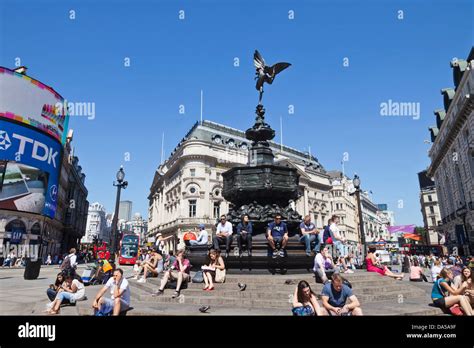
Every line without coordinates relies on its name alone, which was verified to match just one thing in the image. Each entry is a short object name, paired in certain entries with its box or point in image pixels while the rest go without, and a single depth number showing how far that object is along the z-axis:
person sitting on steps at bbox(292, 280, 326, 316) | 5.25
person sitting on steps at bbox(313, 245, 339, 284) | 8.07
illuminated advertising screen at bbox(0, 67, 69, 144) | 38.81
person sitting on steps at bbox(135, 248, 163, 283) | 10.37
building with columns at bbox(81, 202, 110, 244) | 149.62
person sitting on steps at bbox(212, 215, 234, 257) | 10.02
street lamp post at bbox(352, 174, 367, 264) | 18.64
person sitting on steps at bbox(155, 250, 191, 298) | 7.65
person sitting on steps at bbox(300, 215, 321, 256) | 9.88
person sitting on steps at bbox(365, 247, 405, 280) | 10.40
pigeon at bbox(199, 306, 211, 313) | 6.09
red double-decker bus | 38.94
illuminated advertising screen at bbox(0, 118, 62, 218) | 37.34
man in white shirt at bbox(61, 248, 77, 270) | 12.49
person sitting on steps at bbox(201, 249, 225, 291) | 7.85
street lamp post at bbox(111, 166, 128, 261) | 14.98
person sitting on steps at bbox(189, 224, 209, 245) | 11.12
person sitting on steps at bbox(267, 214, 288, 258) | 9.34
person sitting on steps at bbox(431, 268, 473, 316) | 5.88
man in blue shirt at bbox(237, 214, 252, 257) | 9.66
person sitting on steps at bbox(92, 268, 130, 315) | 6.00
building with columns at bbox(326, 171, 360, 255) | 85.19
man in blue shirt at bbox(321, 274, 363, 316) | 5.38
